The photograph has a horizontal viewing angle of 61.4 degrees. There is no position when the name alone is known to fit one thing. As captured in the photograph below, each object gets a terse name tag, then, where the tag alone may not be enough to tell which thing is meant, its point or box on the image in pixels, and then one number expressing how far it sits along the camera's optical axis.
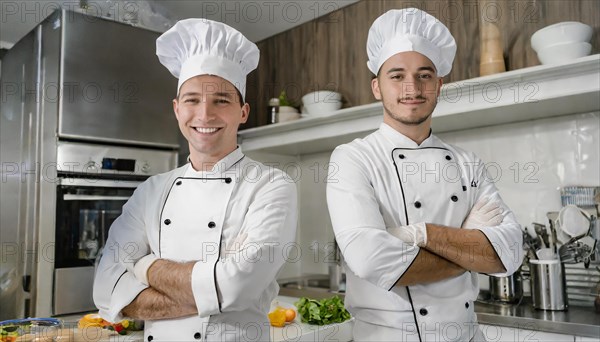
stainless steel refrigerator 2.50
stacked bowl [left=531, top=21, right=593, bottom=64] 1.97
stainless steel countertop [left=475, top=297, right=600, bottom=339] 1.81
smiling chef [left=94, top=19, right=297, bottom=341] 1.17
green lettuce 1.91
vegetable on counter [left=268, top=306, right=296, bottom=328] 1.85
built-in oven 2.51
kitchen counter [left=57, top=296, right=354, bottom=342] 1.66
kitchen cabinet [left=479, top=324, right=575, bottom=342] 1.87
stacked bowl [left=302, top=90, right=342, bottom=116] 2.94
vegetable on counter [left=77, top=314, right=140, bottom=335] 1.72
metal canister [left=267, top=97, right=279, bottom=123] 3.17
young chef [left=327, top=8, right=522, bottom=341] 1.26
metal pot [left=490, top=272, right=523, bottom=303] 2.24
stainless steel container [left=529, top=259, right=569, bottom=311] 2.05
